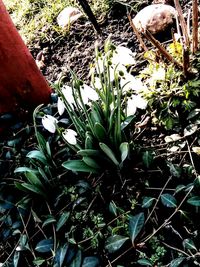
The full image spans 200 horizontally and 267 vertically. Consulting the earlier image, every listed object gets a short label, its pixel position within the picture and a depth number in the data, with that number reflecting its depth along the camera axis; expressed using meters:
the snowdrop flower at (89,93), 0.34
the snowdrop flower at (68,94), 0.35
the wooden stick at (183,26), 0.38
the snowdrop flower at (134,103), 0.35
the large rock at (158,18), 0.49
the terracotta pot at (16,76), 0.42
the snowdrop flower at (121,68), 0.36
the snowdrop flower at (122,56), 0.34
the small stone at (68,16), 0.59
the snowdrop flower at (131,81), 0.36
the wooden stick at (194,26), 0.38
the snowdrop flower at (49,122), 0.35
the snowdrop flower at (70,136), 0.34
